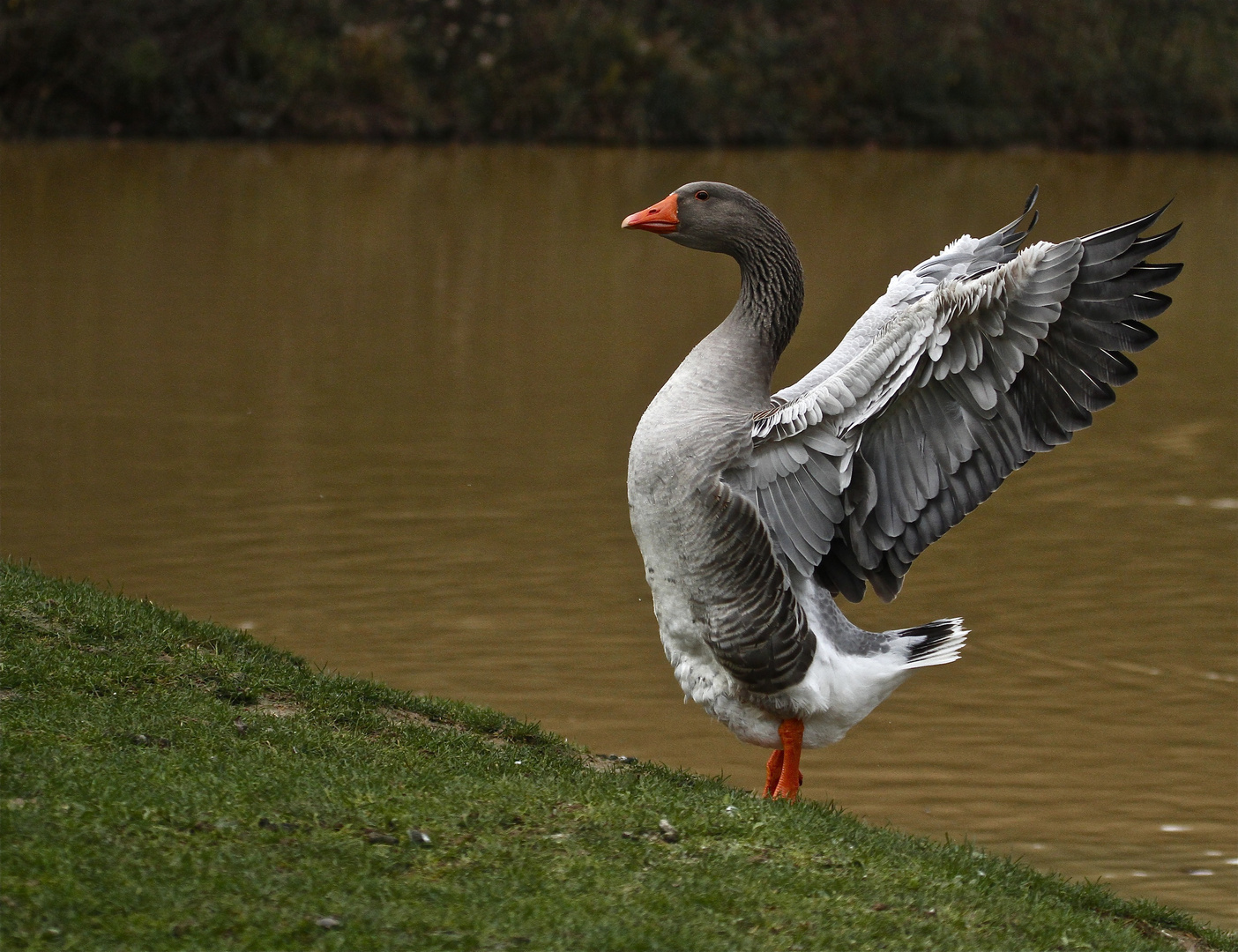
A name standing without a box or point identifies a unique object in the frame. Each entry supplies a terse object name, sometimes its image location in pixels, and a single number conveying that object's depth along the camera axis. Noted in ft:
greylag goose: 38.32
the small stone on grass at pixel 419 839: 33.40
